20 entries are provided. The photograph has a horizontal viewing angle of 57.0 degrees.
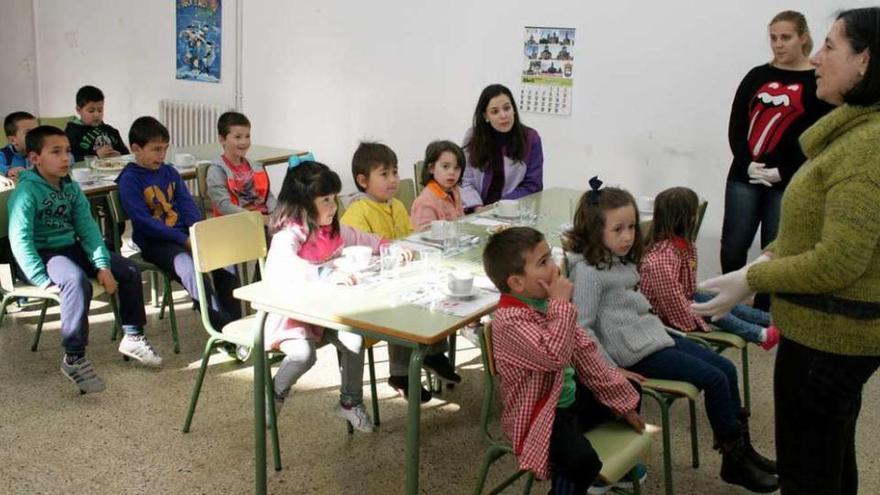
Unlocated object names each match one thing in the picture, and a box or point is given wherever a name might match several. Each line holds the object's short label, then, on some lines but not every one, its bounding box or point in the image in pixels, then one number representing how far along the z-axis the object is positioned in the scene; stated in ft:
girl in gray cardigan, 8.07
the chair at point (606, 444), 6.63
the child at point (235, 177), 13.28
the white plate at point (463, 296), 7.88
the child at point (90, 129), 16.19
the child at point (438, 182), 11.64
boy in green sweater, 10.69
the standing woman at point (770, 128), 12.16
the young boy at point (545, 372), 6.55
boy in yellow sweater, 10.44
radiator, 21.02
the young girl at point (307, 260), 8.91
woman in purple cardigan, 13.60
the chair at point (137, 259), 12.14
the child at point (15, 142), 14.51
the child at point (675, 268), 9.02
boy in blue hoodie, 11.90
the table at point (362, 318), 7.06
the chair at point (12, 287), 10.80
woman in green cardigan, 5.34
